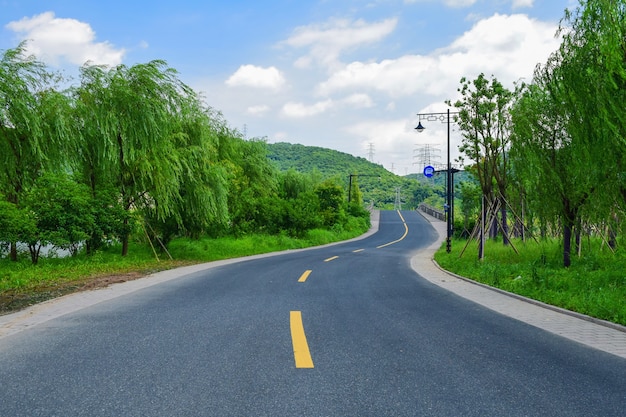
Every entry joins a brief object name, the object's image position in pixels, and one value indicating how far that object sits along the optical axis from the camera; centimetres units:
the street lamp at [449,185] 2168
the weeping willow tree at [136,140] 1424
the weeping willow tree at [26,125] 1209
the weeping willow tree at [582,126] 676
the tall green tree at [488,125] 1717
